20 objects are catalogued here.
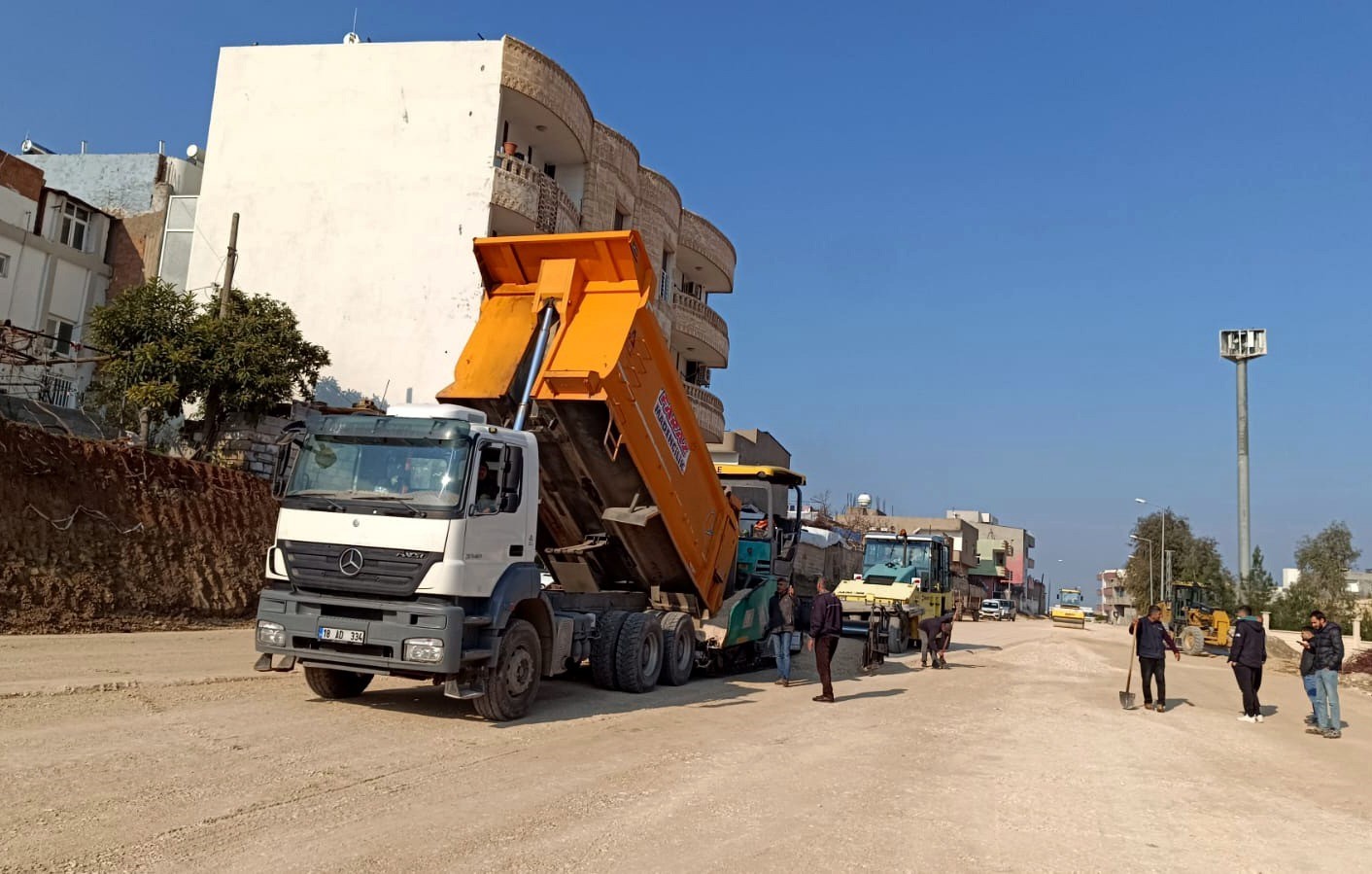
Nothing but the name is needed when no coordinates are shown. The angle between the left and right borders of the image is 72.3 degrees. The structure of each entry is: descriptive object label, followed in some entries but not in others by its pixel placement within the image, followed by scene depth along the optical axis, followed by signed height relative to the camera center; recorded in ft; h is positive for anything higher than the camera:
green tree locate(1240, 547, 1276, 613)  130.31 +2.28
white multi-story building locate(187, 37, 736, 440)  79.00 +31.53
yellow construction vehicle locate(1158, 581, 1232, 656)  102.53 -2.47
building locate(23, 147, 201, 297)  89.30 +32.58
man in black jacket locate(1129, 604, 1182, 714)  45.19 -2.34
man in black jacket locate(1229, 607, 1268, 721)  44.55 -2.70
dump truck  27.45 +1.08
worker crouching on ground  62.49 -3.92
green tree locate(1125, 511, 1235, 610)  191.62 +8.49
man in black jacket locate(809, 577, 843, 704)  41.22 -2.34
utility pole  65.57 +17.47
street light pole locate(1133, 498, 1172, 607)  183.98 +4.87
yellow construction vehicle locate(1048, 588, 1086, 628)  174.70 -4.62
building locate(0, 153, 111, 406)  82.02 +23.16
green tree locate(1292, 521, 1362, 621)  158.67 +9.57
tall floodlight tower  149.28 +42.23
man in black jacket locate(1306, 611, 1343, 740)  41.29 -2.73
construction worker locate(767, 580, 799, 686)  46.47 -2.64
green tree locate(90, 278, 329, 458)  60.03 +11.08
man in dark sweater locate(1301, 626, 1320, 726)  42.34 -2.71
